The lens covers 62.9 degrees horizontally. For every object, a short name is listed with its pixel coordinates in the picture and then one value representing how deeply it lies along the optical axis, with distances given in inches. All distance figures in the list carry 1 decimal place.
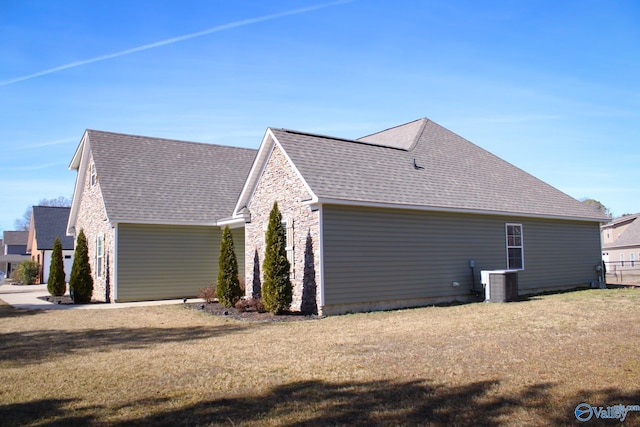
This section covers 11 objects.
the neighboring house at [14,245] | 2113.7
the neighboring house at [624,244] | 1767.5
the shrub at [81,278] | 727.1
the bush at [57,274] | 844.0
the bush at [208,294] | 662.1
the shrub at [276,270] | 533.0
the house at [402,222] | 530.6
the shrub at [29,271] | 1368.5
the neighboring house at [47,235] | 1375.5
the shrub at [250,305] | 557.3
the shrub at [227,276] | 611.8
